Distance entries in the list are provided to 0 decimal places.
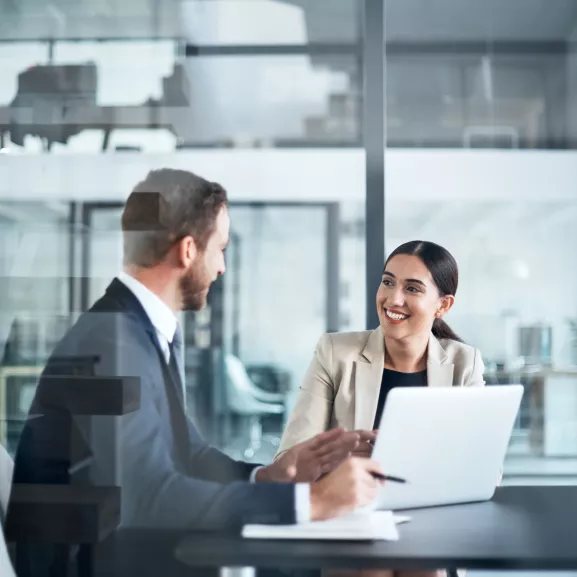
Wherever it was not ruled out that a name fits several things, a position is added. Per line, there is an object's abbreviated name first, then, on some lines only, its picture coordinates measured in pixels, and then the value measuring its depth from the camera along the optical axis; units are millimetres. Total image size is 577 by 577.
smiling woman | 2766
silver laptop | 1811
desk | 1559
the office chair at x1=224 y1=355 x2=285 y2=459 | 3453
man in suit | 1842
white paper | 1674
